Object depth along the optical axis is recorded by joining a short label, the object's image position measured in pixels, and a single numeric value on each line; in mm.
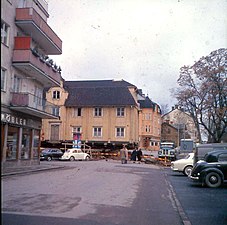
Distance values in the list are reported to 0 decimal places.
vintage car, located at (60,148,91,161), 43531
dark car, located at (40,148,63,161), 42466
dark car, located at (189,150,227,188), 16031
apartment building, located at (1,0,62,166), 24188
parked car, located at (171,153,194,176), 23781
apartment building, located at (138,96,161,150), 69688
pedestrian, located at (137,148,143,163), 41906
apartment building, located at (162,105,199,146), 106975
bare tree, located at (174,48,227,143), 38125
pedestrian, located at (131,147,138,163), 41594
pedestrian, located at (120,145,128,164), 36406
